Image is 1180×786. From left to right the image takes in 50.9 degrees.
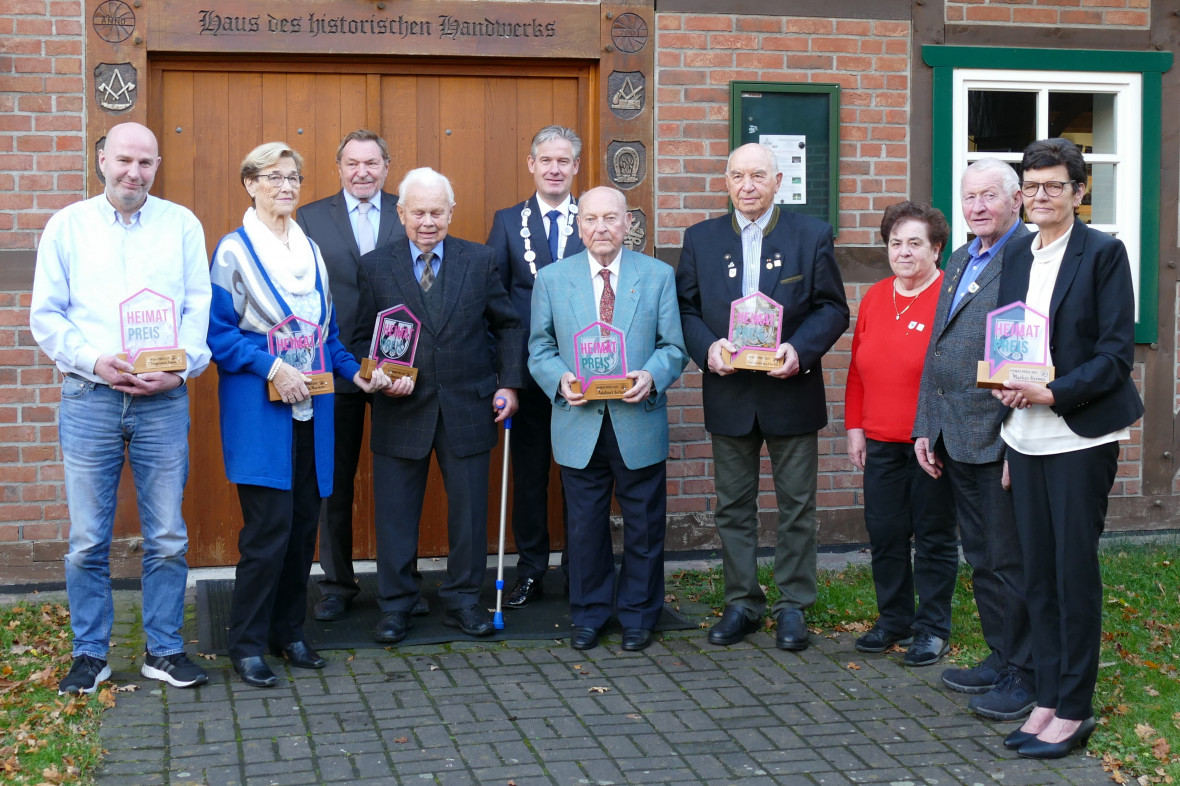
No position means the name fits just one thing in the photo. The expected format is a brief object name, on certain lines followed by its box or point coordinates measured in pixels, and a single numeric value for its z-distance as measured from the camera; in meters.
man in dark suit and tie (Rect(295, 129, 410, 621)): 6.00
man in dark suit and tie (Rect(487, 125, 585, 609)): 6.08
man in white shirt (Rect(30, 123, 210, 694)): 4.75
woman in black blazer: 4.16
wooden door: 6.71
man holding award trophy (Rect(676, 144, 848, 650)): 5.53
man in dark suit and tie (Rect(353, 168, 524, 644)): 5.58
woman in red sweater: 5.33
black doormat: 5.59
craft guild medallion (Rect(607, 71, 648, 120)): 6.93
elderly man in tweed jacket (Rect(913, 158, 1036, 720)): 4.71
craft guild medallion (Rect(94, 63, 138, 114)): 6.39
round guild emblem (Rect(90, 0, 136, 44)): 6.38
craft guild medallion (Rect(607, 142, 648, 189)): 6.95
